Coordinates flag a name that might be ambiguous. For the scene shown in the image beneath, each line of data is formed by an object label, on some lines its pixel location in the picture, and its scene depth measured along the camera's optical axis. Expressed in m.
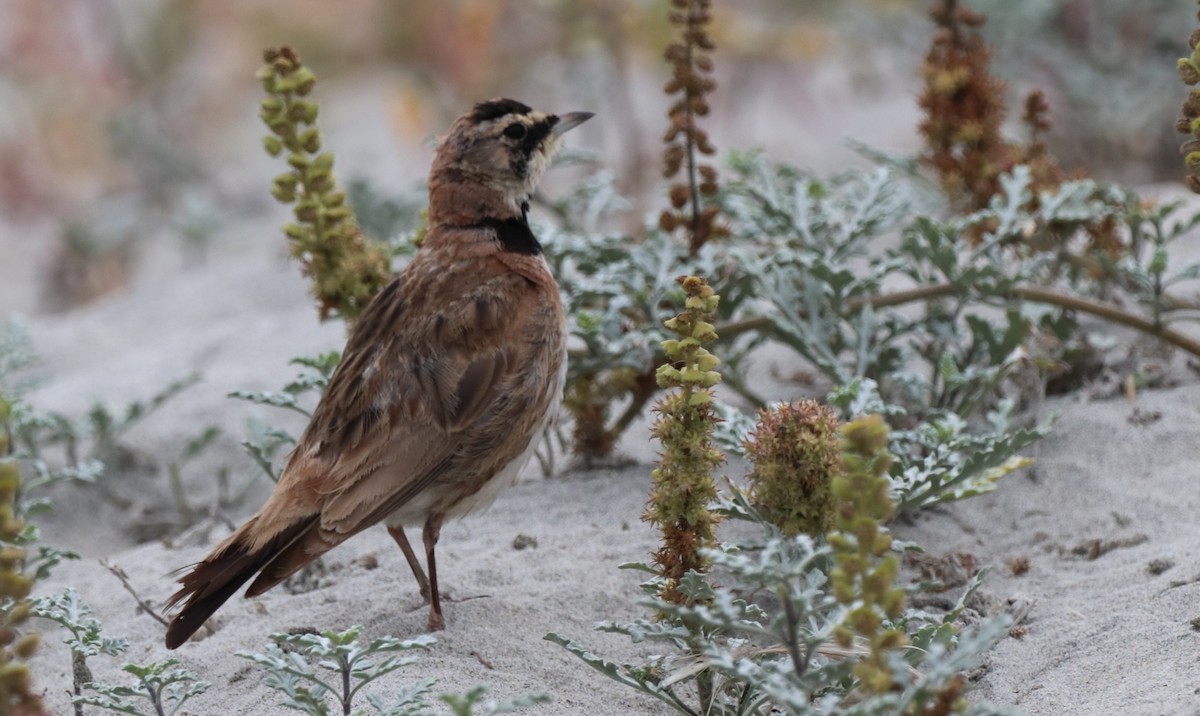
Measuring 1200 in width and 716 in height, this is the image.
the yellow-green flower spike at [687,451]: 5.81
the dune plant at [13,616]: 4.34
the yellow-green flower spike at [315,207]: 8.43
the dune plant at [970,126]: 10.35
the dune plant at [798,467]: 6.05
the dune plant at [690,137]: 8.66
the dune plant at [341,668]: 5.48
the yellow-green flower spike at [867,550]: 4.61
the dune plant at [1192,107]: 6.05
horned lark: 7.16
